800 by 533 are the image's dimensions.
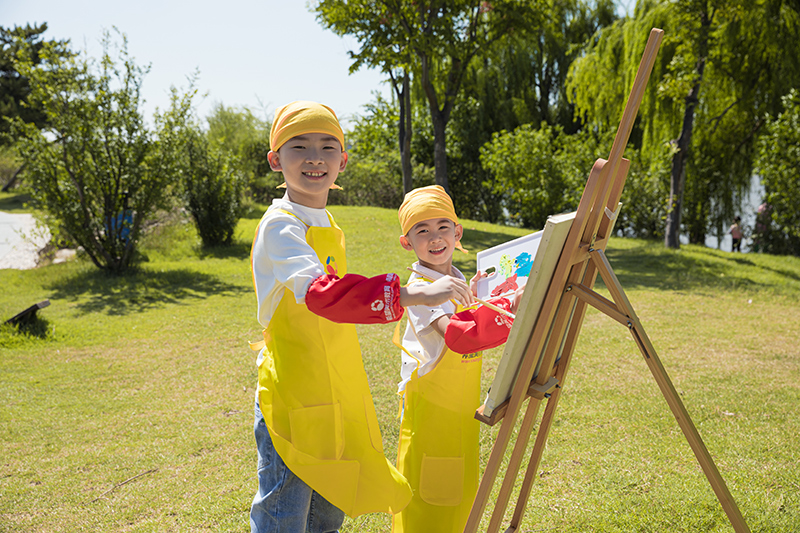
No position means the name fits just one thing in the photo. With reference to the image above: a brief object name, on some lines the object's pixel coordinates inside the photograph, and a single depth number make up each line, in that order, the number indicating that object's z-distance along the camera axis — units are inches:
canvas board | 63.6
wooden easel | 65.4
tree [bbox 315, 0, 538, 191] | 502.6
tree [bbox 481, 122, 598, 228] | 644.7
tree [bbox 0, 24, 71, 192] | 1101.7
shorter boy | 86.7
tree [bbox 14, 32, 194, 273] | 361.7
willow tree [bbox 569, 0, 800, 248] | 452.4
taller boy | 70.8
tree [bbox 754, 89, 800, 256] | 467.8
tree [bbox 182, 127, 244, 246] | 496.4
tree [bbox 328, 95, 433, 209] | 788.0
